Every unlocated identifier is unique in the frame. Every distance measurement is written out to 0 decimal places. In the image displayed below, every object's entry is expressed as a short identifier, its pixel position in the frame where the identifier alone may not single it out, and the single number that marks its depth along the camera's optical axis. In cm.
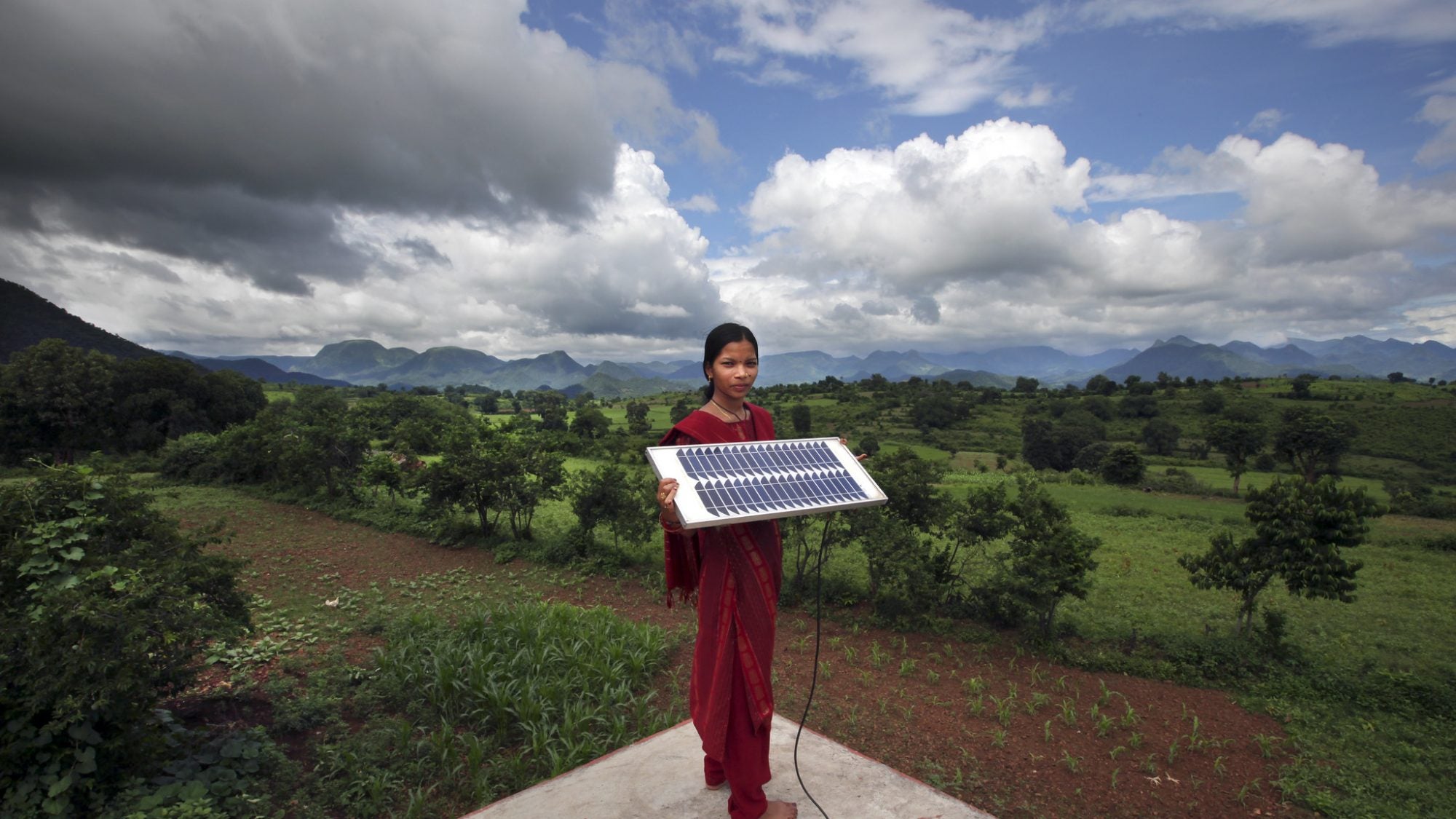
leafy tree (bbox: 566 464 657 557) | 1010
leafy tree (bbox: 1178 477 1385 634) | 605
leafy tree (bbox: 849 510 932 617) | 760
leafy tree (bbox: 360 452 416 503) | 1360
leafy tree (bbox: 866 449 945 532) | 793
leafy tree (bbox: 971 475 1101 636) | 677
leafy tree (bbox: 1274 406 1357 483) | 3369
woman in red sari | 305
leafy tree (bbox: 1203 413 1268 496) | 3448
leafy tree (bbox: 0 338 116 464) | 2081
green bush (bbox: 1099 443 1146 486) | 3328
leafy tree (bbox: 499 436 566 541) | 1127
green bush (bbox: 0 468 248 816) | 294
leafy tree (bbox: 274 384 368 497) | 1491
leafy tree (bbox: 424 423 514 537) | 1130
